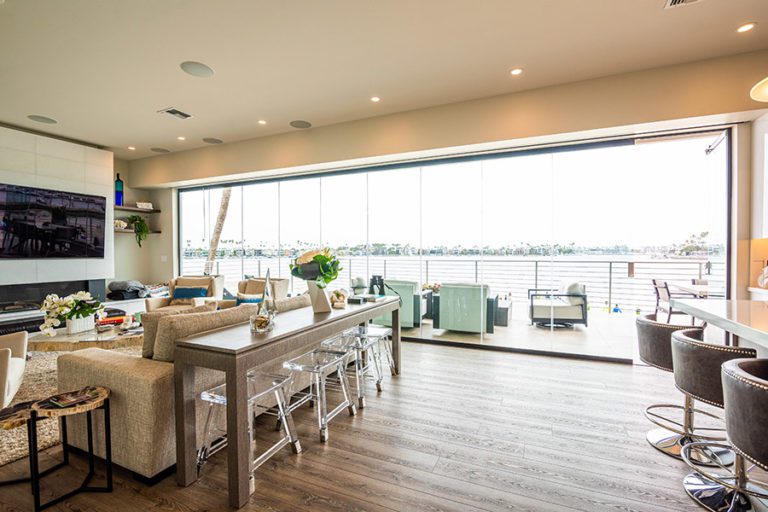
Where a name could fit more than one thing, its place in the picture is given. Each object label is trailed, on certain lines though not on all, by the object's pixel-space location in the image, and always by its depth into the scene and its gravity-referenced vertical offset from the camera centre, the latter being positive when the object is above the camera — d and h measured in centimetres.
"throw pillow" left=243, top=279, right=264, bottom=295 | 555 -59
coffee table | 343 -93
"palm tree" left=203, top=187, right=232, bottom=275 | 705 +45
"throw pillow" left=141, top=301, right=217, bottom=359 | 225 -52
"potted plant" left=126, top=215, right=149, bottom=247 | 711 +53
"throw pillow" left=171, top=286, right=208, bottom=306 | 563 -72
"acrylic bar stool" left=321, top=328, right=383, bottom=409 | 305 -87
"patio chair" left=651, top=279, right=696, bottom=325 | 457 -58
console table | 184 -69
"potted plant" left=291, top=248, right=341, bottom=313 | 289 -19
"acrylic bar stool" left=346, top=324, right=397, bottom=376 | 337 -83
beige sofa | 199 -84
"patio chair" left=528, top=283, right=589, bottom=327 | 517 -83
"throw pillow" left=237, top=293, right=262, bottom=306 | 498 -70
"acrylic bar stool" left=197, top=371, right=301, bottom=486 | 207 -113
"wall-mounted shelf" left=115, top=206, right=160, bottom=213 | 672 +84
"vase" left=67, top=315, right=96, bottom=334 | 387 -85
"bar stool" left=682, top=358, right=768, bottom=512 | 138 -78
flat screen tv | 493 +42
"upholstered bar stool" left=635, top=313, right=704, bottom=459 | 240 -78
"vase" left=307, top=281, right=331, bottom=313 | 291 -39
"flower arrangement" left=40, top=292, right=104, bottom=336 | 335 -60
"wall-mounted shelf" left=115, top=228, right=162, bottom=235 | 672 +40
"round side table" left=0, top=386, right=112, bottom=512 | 175 -87
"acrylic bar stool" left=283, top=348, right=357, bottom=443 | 252 -98
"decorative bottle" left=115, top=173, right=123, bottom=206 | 682 +117
